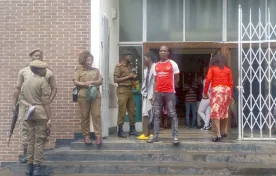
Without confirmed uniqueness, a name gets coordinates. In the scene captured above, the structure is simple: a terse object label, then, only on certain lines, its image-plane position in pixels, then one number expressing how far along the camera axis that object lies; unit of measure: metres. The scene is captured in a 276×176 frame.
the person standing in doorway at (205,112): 12.72
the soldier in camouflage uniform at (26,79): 8.46
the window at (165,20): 12.54
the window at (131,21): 12.56
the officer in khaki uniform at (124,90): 10.40
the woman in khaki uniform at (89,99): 9.29
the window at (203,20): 12.48
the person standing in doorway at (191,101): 13.83
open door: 10.51
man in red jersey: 9.21
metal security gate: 9.87
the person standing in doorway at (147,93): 9.85
